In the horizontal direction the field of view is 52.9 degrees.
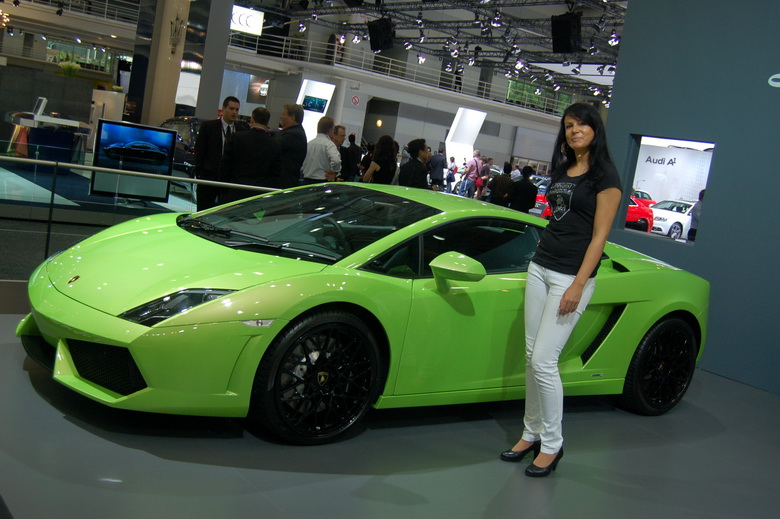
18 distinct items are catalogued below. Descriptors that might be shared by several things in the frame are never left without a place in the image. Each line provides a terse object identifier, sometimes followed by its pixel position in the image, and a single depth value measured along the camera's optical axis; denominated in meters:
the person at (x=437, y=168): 18.27
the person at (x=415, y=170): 8.96
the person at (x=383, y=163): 9.08
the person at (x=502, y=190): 10.48
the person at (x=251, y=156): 6.48
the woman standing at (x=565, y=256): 3.39
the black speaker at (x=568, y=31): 15.77
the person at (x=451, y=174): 23.58
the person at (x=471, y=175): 20.16
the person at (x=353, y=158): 11.62
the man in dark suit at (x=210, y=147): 6.88
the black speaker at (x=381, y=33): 23.45
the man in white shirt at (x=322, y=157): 7.89
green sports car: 2.99
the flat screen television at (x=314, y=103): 27.72
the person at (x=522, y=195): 10.40
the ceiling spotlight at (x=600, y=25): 20.84
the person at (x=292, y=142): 7.16
